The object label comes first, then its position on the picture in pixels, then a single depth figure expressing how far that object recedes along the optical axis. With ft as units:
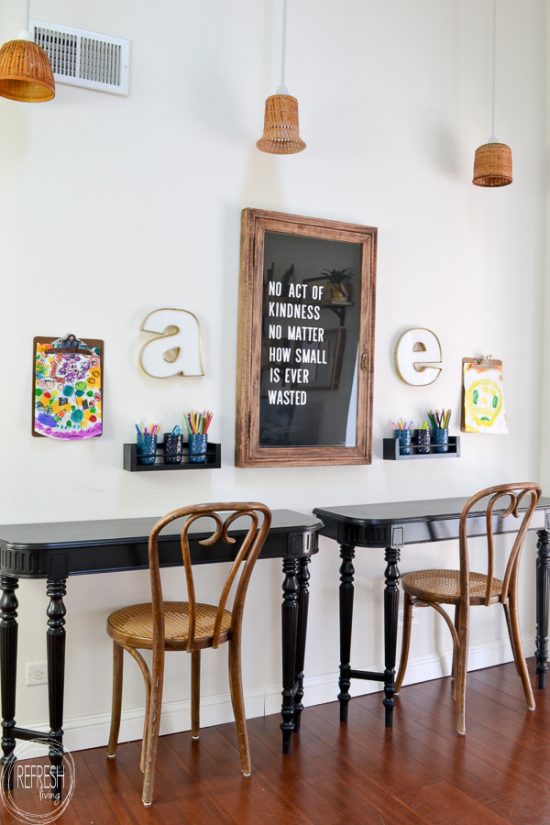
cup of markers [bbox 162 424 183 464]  9.39
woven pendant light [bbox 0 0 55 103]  7.67
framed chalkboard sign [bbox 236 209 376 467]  10.18
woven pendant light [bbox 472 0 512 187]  11.34
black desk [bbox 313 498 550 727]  9.89
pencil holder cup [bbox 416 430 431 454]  11.48
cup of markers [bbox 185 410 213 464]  9.58
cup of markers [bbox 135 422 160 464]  9.25
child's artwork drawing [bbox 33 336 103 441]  8.95
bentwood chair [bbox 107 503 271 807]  7.77
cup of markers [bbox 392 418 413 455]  11.27
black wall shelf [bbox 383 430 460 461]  11.18
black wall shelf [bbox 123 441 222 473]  9.20
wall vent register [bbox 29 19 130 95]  8.93
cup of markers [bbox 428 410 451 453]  11.70
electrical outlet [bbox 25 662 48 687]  8.87
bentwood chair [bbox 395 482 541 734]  9.84
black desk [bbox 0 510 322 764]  7.75
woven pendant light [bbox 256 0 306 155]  9.42
